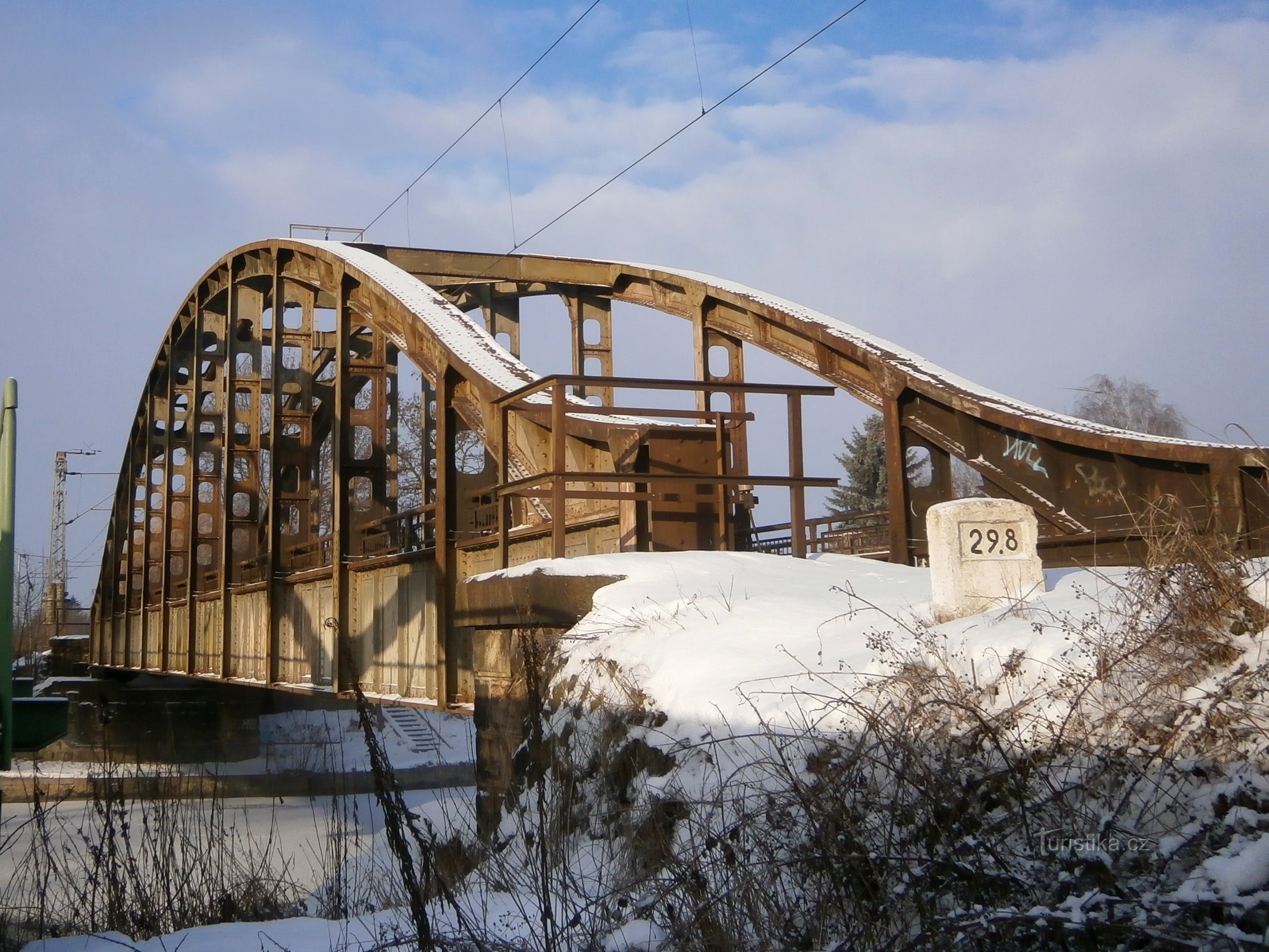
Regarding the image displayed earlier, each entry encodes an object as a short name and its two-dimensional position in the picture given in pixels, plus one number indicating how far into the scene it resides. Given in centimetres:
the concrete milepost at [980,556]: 474
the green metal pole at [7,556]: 404
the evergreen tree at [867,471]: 4256
